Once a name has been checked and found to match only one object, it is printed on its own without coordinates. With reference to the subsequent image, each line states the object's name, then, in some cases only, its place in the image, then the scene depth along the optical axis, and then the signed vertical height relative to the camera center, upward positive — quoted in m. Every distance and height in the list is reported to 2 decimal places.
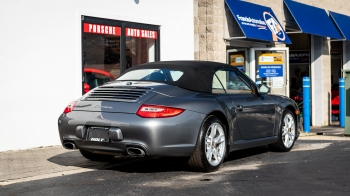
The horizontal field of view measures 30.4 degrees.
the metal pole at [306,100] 16.16 -0.26
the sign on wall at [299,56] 21.03 +1.10
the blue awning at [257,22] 15.83 +1.76
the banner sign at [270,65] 17.14 +0.67
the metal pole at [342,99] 18.81 -0.28
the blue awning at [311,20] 18.55 +2.10
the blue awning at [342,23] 21.00 +2.22
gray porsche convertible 7.50 -0.30
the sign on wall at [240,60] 17.17 +0.81
